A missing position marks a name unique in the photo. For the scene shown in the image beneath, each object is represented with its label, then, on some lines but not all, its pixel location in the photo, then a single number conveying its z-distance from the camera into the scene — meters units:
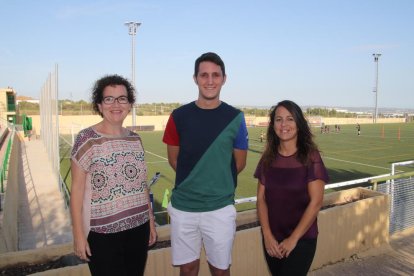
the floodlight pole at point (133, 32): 40.34
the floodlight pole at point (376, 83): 64.31
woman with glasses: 2.53
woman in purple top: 2.81
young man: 2.84
